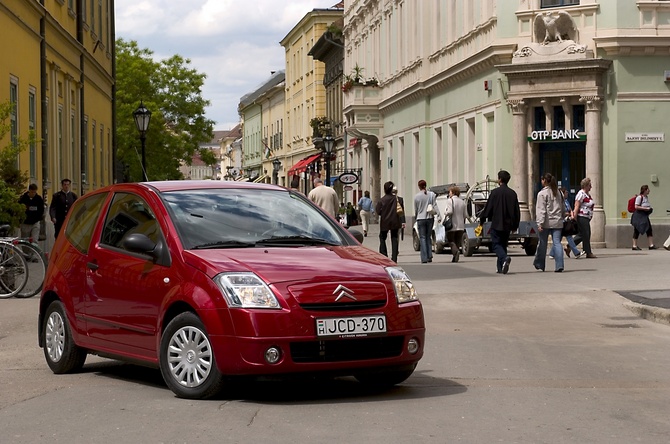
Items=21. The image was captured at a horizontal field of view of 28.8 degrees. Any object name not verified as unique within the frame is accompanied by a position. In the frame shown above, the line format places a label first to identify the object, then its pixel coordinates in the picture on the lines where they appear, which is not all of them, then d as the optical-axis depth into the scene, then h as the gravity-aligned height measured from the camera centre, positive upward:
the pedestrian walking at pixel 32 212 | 25.48 +0.07
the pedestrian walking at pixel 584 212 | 27.64 -0.03
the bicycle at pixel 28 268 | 17.62 -0.72
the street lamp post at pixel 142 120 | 33.75 +2.45
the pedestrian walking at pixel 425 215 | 27.28 -0.07
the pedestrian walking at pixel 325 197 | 24.97 +0.30
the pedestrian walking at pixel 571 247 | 27.84 -0.78
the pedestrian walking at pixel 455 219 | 27.75 -0.16
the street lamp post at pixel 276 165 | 75.32 +2.79
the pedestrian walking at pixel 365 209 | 47.78 +0.11
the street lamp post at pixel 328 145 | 45.07 +2.37
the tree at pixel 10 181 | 19.69 +0.58
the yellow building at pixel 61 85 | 27.89 +3.44
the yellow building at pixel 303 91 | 84.31 +8.47
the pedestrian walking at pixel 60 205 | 28.56 +0.22
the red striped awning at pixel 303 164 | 78.42 +3.09
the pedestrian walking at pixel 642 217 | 33.22 -0.18
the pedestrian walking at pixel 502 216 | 23.20 -0.09
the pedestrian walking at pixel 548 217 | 23.62 -0.12
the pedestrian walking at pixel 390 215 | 26.38 -0.06
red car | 8.27 -0.52
